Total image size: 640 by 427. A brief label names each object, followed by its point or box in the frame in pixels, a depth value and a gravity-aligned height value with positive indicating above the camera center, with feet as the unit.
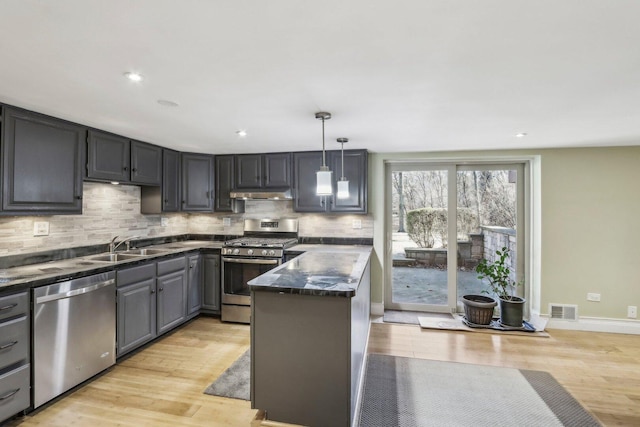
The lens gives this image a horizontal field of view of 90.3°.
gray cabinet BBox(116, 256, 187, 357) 9.26 -2.81
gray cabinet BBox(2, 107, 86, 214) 7.48 +1.30
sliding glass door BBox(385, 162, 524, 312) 13.71 -0.53
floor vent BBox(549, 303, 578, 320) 12.25 -3.73
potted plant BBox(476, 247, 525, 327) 12.17 -2.93
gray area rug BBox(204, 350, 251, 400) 7.81 -4.37
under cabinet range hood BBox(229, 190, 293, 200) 13.07 +0.81
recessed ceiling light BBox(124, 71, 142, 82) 5.75 +2.54
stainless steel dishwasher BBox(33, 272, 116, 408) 7.07 -2.89
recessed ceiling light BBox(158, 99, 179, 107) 7.21 +2.59
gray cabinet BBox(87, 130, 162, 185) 9.57 +1.83
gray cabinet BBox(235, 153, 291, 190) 13.58 +1.90
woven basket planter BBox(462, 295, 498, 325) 12.20 -3.72
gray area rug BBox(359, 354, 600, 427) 6.96 -4.46
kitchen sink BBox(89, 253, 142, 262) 10.23 -1.42
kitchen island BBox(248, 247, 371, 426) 5.90 -2.59
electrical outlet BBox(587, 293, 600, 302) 12.13 -3.14
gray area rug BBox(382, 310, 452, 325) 12.97 -4.32
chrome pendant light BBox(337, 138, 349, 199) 10.18 +0.82
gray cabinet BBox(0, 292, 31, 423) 6.42 -2.92
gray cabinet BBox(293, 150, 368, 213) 12.92 +1.40
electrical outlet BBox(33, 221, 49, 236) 8.91 -0.40
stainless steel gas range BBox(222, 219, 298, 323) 12.28 -2.04
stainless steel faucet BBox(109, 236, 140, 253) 10.96 -1.04
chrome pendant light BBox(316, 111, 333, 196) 8.58 +0.88
